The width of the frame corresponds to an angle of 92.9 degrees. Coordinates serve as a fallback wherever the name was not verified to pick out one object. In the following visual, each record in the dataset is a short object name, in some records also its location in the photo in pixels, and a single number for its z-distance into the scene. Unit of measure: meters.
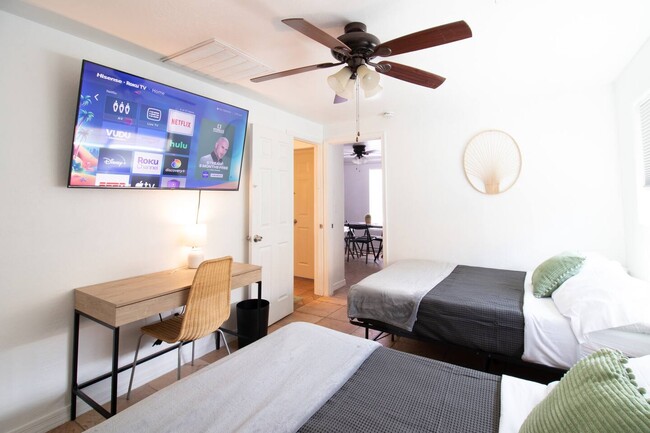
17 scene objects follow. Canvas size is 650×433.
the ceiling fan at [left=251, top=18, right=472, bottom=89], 1.46
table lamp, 2.58
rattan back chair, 2.12
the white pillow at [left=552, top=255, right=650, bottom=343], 1.70
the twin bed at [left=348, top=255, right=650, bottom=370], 1.74
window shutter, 2.26
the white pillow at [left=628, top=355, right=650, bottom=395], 1.02
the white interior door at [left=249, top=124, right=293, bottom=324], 3.26
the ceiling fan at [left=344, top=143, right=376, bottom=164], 6.16
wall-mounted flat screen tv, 1.92
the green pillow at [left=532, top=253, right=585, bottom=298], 2.26
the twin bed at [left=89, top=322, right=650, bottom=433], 0.89
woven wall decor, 3.33
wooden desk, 1.77
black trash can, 2.83
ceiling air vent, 2.11
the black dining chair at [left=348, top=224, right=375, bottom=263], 6.76
